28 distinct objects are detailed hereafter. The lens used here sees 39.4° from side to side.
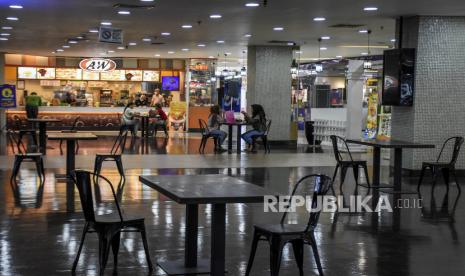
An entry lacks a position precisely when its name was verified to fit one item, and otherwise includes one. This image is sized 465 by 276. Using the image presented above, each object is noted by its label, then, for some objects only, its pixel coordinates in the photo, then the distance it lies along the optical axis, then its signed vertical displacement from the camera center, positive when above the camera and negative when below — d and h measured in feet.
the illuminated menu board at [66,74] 90.68 +3.53
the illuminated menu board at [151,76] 93.20 +3.53
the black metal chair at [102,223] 16.74 -3.22
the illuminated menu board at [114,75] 91.56 +3.44
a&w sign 86.12 +4.71
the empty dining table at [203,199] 14.86 -2.23
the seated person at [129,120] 62.39 -2.01
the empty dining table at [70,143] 32.02 -2.40
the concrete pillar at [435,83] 41.11 +1.41
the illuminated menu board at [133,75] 92.32 +3.59
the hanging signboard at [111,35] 49.32 +5.01
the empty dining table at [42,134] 52.16 -2.83
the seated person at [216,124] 55.47 -1.92
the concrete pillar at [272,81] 65.36 +2.12
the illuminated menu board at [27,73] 89.19 +3.52
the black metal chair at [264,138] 55.52 -3.06
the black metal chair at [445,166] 33.96 -3.25
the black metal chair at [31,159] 34.54 -3.46
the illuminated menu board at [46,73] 89.61 +3.53
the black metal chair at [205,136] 55.31 -2.94
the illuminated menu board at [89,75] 91.40 +3.46
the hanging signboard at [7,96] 70.69 +0.23
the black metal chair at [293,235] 15.88 -3.29
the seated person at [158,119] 74.59 -2.12
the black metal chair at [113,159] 34.91 -3.33
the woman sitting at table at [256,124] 55.62 -1.86
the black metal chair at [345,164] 34.30 -3.19
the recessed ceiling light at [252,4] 37.80 +5.75
